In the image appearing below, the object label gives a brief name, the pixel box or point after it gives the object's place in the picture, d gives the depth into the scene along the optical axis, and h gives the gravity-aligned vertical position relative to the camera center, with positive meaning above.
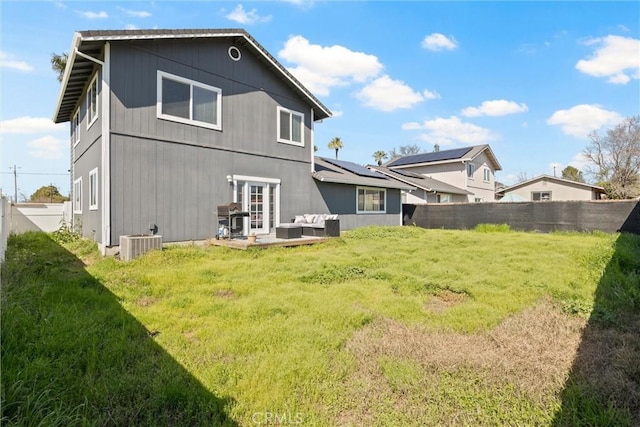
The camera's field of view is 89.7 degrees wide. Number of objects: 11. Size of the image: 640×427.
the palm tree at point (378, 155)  43.81 +7.72
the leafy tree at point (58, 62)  18.08 +8.41
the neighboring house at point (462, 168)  23.70 +3.47
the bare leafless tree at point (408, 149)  50.66 +9.92
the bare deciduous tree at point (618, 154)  30.11 +5.67
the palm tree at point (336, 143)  37.50 +8.01
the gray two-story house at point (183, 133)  7.81 +2.32
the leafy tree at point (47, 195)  27.86 +1.54
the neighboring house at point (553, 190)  24.38 +1.74
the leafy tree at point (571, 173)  44.10 +5.45
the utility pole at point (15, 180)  31.98 +3.23
